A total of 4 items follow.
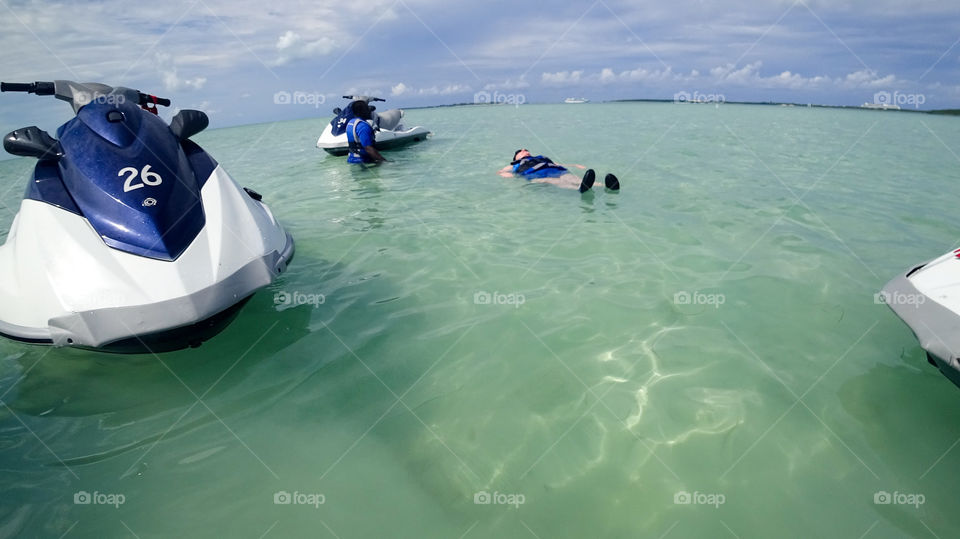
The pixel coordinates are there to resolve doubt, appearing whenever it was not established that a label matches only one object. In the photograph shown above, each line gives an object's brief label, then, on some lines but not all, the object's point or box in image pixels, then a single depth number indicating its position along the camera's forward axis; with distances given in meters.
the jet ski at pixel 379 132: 14.09
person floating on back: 8.67
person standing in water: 12.32
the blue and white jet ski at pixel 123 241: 2.95
